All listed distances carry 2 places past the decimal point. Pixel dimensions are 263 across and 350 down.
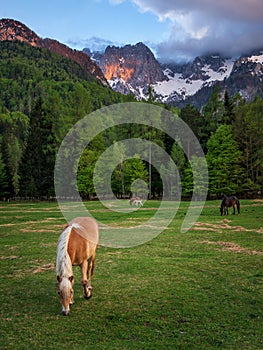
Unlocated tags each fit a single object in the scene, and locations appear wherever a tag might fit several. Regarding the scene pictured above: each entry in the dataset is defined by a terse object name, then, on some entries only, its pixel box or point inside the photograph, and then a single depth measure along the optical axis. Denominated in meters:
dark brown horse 28.45
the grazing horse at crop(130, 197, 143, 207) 41.17
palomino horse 7.40
